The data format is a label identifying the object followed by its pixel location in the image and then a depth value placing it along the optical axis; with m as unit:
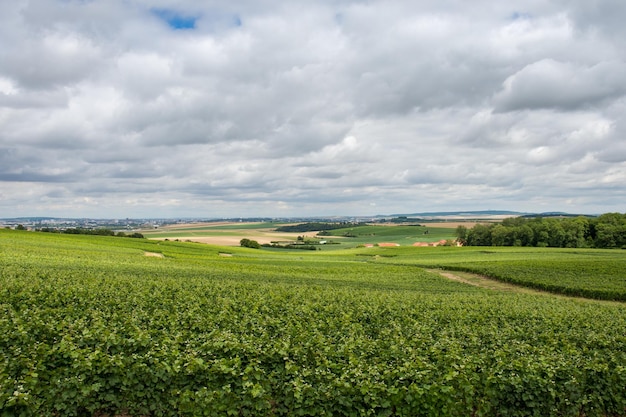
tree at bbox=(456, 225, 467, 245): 140.00
